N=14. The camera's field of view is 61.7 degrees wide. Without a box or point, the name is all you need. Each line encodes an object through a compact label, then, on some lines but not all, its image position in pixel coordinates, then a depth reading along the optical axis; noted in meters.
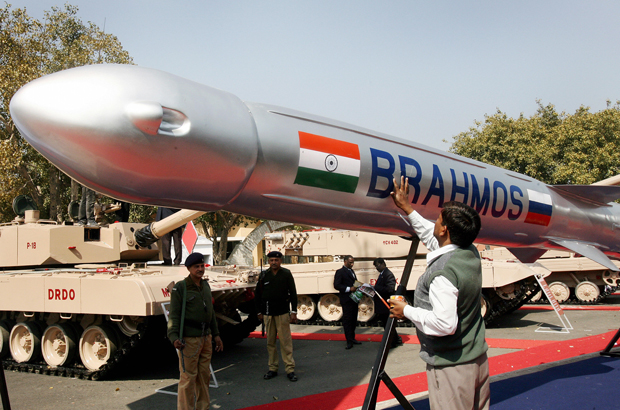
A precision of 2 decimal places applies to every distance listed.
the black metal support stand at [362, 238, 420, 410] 3.75
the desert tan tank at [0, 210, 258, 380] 7.09
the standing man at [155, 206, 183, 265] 10.06
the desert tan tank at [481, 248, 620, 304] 13.98
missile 2.71
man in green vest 2.98
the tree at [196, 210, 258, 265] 24.25
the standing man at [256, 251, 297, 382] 6.76
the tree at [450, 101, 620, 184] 23.62
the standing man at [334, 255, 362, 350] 9.07
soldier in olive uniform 4.90
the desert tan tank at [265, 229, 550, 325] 10.88
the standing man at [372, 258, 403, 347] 9.78
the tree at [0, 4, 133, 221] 16.92
